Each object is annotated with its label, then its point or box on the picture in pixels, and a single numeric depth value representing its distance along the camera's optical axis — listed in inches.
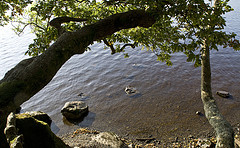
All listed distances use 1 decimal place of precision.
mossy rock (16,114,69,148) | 235.3
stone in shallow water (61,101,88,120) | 492.8
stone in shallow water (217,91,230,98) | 509.7
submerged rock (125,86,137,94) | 606.9
